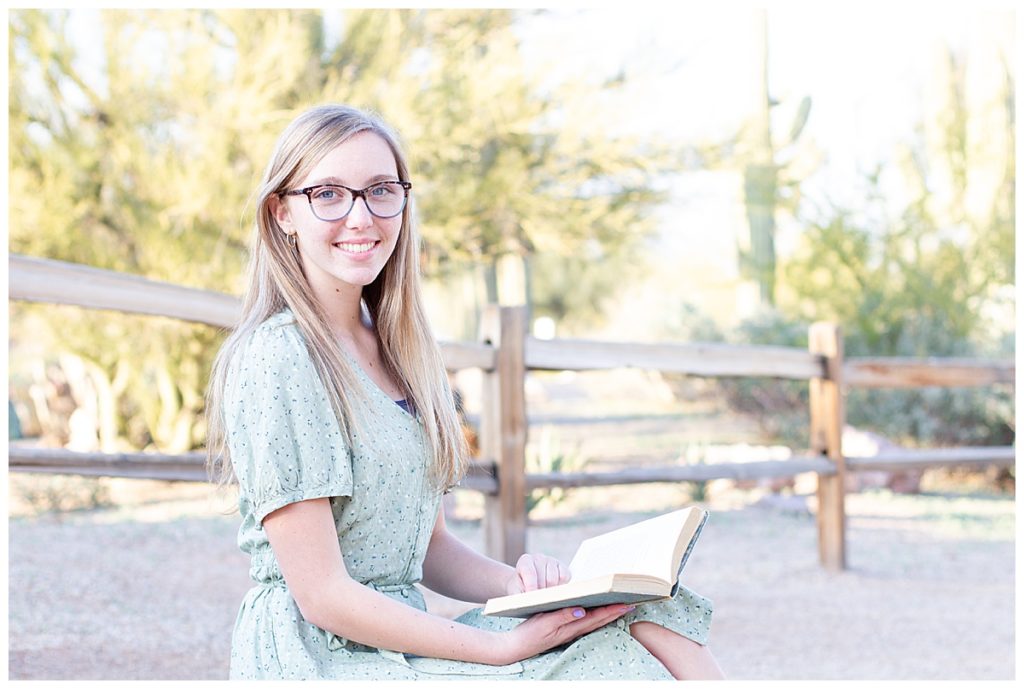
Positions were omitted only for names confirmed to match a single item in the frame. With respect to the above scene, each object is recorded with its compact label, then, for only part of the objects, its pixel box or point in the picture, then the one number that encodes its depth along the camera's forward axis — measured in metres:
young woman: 1.83
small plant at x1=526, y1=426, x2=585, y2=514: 7.73
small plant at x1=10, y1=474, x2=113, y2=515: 7.80
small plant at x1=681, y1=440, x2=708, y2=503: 8.61
